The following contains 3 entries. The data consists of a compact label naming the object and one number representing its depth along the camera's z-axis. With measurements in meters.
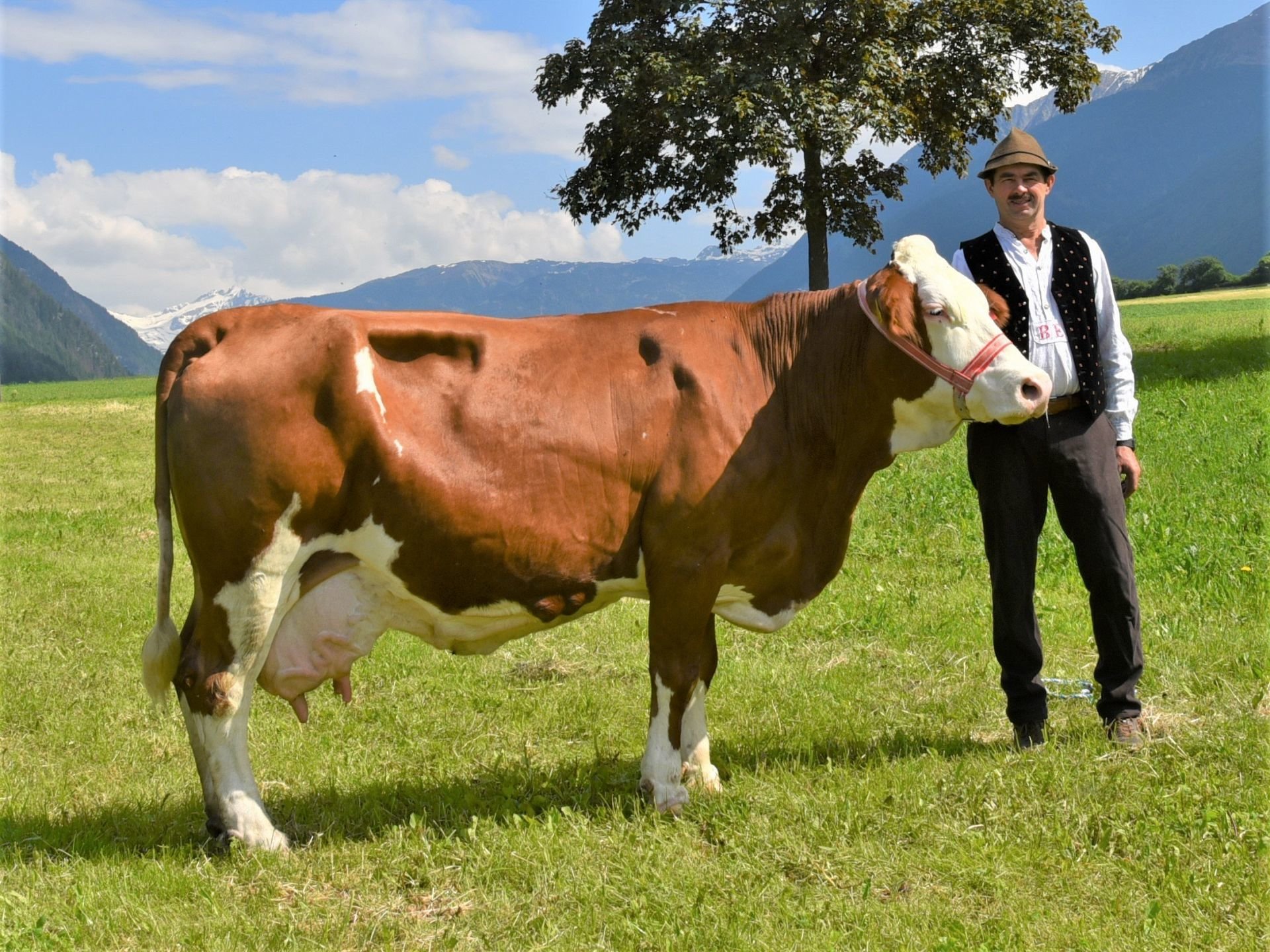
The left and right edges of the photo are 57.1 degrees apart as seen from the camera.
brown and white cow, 4.54
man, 5.23
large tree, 21.98
